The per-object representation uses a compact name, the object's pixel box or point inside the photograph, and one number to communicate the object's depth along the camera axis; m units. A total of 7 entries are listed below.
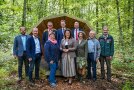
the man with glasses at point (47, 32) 4.01
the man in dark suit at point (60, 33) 4.09
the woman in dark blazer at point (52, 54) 3.74
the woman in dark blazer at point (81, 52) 3.88
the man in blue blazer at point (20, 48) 3.81
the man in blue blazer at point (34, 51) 3.75
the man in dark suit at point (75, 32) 4.17
